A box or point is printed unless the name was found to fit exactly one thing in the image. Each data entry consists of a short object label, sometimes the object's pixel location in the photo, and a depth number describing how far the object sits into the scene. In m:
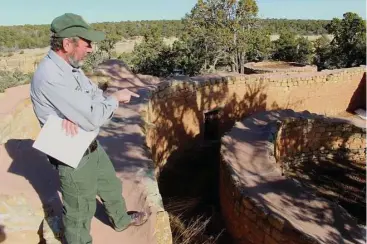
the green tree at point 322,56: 20.62
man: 2.22
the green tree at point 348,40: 18.56
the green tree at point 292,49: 22.73
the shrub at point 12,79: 11.21
